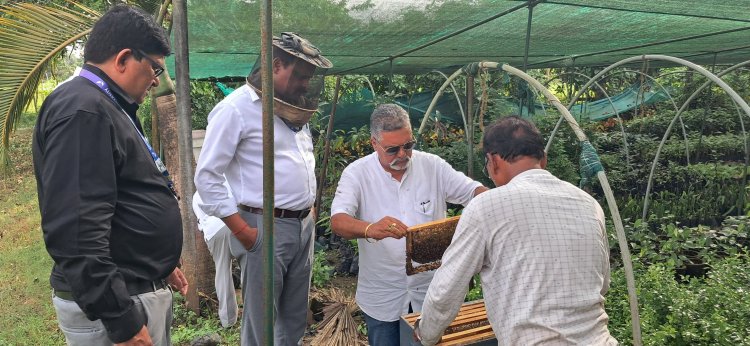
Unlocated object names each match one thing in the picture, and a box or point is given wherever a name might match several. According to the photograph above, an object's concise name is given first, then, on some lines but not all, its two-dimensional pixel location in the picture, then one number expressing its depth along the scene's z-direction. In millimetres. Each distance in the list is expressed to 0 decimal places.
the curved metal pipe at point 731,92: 2783
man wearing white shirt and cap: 2748
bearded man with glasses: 2707
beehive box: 2059
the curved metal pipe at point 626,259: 2229
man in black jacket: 1683
